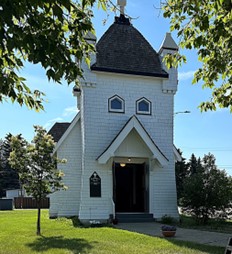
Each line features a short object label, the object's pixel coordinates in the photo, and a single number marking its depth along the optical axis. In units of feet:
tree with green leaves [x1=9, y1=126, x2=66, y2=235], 33.29
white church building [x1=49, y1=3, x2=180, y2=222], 44.17
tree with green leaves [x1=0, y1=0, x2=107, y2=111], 8.76
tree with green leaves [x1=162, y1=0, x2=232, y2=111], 13.89
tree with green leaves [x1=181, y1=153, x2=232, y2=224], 40.92
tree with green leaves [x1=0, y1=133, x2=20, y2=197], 163.23
